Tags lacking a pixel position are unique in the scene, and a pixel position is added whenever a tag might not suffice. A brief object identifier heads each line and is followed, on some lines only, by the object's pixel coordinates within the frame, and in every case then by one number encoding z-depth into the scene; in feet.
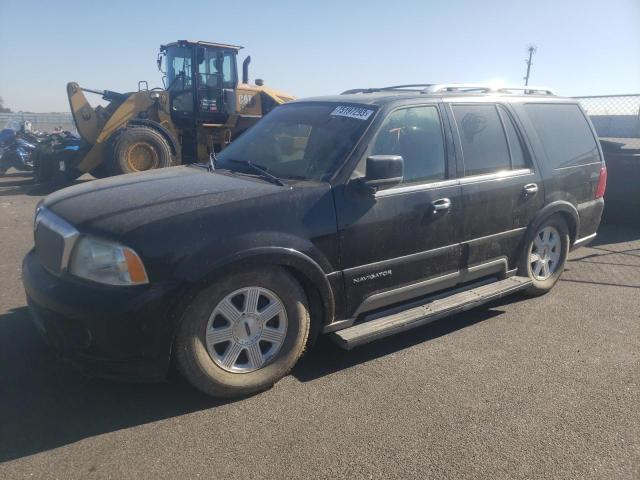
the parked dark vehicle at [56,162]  38.73
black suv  8.98
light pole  133.18
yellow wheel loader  37.17
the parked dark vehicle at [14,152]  47.85
